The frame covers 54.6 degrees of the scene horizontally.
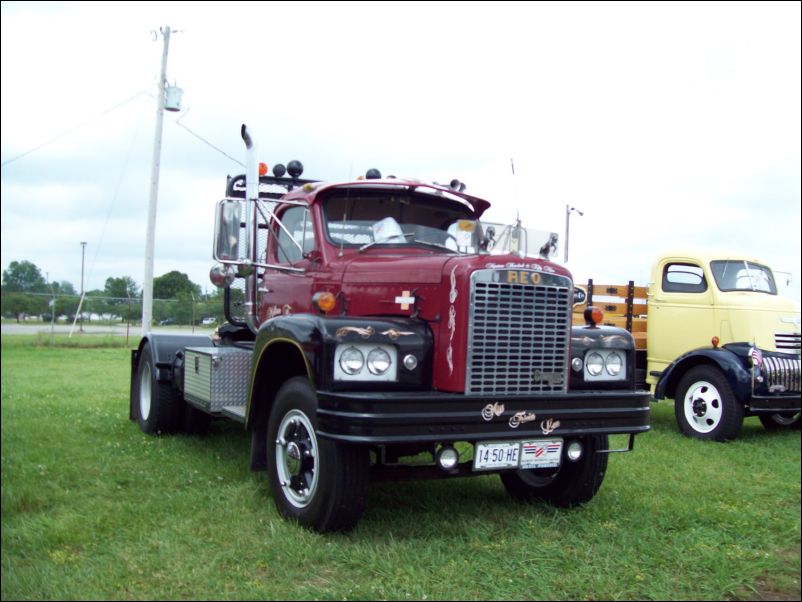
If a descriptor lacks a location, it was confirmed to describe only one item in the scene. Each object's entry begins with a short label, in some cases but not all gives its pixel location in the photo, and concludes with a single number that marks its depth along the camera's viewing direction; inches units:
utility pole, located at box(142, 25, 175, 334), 695.1
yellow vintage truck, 367.6
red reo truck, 181.8
